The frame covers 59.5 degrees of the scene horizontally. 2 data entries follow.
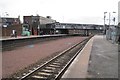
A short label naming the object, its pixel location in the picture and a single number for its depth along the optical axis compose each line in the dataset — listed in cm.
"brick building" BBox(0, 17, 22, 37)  3283
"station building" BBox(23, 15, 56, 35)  4523
